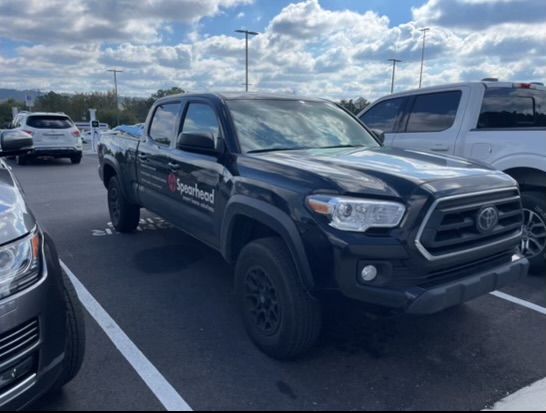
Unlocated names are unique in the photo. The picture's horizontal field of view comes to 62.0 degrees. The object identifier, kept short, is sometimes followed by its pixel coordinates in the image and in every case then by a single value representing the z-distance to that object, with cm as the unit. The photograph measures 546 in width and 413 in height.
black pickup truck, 261
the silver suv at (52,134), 1486
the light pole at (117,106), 5817
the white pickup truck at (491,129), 454
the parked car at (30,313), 204
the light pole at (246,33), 3626
